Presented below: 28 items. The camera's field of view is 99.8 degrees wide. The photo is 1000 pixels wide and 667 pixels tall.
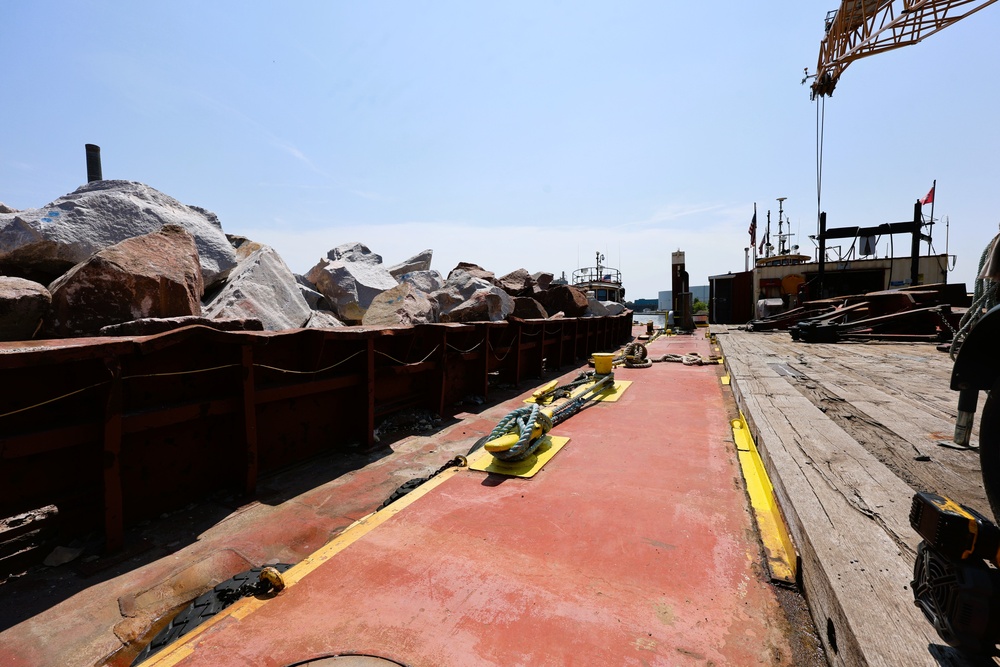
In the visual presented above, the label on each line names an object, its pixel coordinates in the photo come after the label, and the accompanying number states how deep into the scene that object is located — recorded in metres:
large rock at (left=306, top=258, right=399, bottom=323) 8.15
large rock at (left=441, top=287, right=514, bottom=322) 8.71
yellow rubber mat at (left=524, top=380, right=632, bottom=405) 6.09
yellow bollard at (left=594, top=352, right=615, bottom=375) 6.46
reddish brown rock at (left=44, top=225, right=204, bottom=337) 3.60
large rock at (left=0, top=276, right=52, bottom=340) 3.25
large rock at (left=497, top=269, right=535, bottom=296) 12.86
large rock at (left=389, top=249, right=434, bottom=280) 11.53
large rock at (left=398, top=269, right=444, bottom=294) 10.40
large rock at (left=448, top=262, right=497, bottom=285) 12.79
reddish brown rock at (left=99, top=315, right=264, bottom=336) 3.14
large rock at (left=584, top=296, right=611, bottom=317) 18.43
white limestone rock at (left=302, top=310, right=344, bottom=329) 6.06
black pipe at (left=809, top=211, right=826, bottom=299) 19.78
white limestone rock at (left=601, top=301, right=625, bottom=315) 19.50
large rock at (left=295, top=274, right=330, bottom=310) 7.90
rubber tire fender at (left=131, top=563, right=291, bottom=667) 1.94
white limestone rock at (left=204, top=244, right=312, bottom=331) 5.07
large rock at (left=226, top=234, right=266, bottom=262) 7.76
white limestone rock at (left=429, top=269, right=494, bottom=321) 9.32
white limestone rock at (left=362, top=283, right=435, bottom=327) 6.73
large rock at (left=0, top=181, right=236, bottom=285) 4.77
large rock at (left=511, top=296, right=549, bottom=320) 11.50
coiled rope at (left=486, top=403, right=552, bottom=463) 3.59
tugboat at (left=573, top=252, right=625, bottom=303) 30.58
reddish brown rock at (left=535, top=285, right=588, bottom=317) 13.52
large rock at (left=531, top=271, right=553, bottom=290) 15.68
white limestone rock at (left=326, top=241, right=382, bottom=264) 9.64
